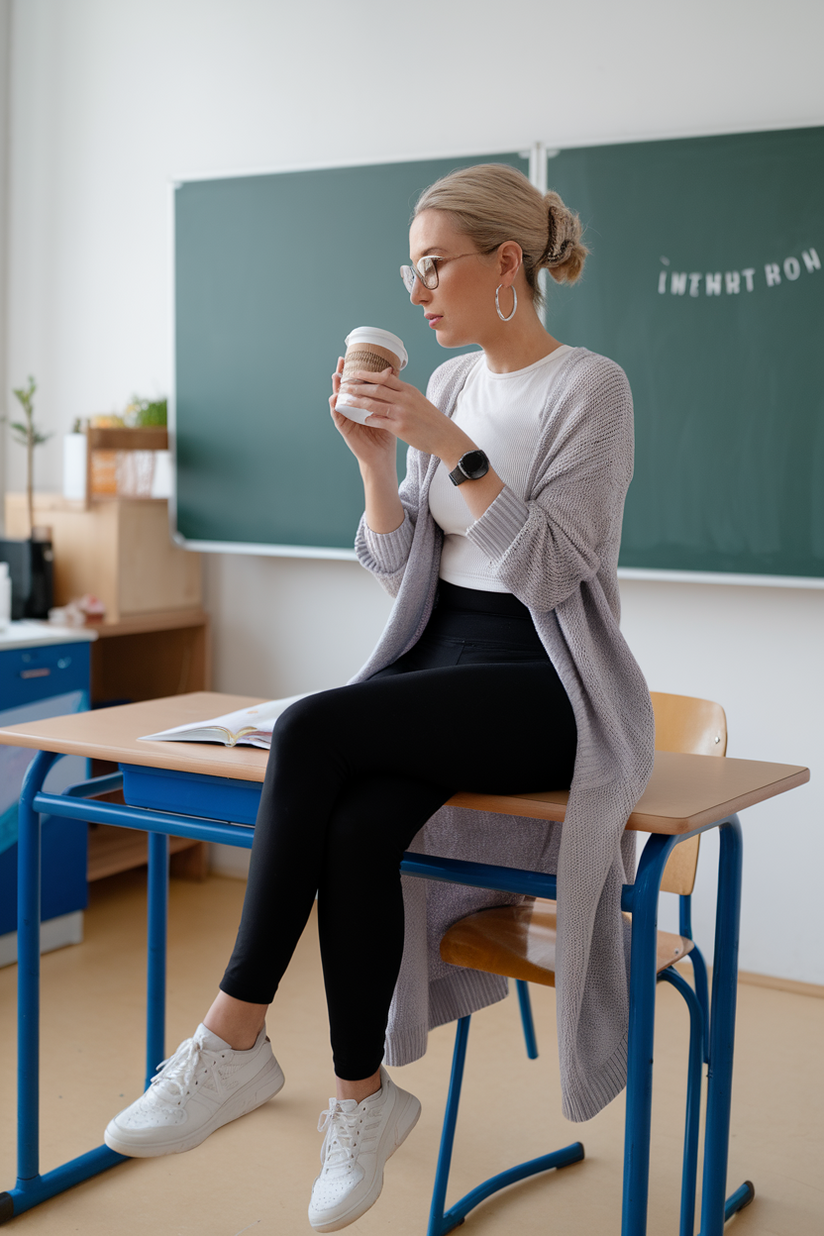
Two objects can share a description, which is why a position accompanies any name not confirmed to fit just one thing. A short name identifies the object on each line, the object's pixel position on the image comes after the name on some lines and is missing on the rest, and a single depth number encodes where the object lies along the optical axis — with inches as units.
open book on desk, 65.8
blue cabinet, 110.2
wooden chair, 68.3
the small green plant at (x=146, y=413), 134.9
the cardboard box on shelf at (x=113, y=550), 129.0
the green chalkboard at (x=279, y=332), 123.5
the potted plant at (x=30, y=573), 126.0
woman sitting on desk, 55.6
